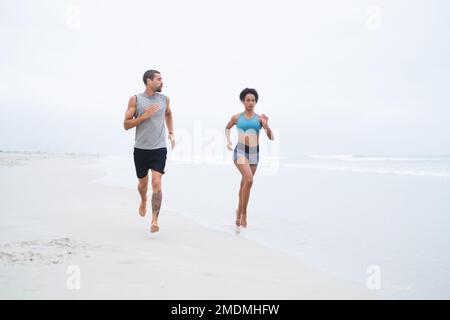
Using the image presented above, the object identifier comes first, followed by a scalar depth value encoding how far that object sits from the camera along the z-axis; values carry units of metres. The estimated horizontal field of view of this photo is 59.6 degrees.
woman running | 6.10
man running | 5.04
